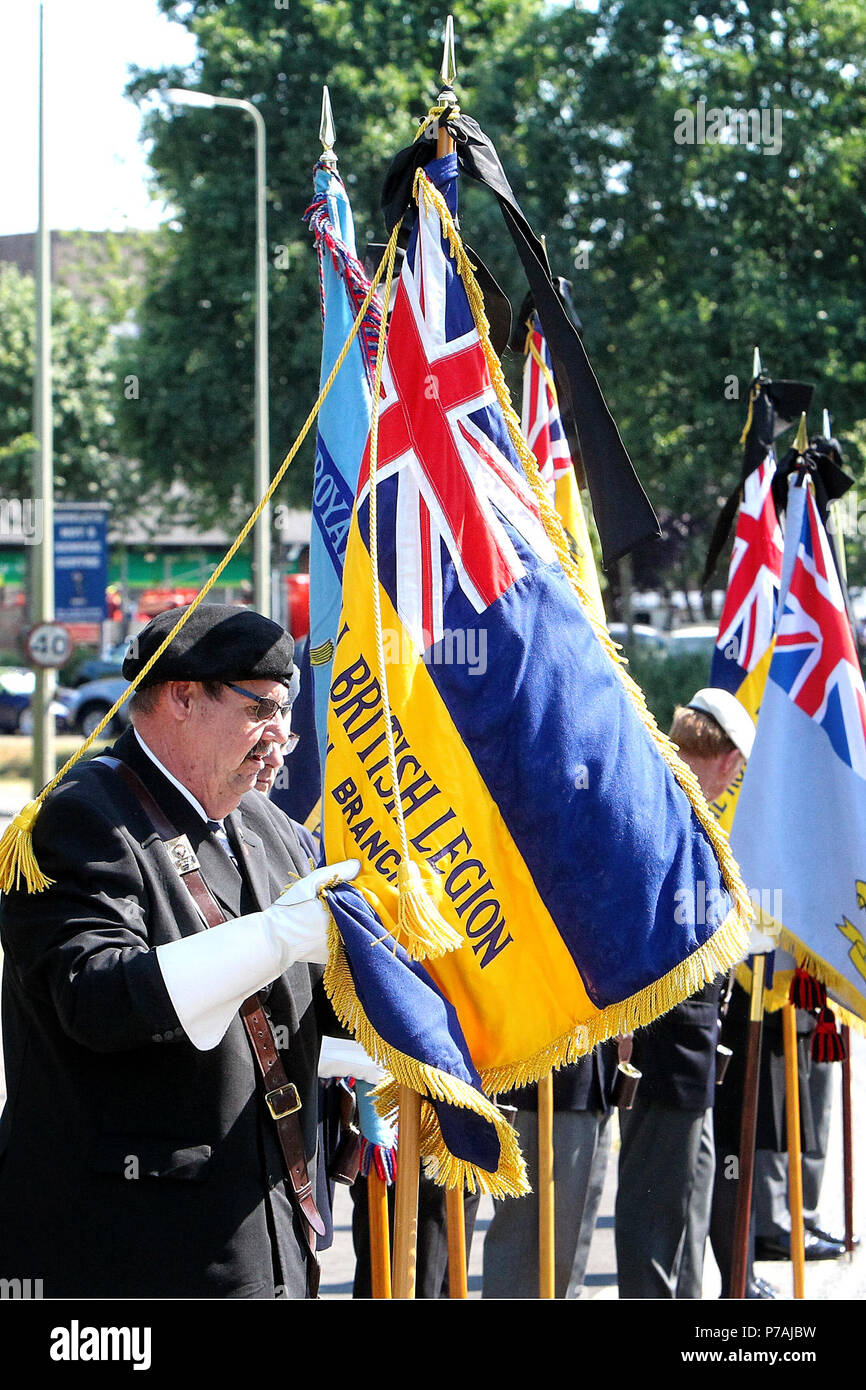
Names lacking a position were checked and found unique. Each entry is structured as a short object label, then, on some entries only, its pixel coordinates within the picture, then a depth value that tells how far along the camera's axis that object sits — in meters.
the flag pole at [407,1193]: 4.76
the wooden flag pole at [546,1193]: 6.96
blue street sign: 29.91
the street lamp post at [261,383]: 34.00
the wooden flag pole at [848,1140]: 9.89
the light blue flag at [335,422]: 8.41
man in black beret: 4.59
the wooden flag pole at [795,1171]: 8.16
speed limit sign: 27.91
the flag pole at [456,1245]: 5.43
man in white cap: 8.01
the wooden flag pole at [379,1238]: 6.54
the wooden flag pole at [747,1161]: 8.12
